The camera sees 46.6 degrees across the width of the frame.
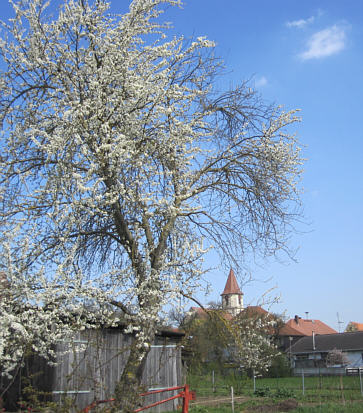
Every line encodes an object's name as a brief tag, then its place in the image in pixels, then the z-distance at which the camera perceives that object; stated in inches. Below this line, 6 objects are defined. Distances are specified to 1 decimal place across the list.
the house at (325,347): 1610.5
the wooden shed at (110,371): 390.6
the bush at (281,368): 1191.6
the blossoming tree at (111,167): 247.3
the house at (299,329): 2230.4
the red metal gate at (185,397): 293.6
